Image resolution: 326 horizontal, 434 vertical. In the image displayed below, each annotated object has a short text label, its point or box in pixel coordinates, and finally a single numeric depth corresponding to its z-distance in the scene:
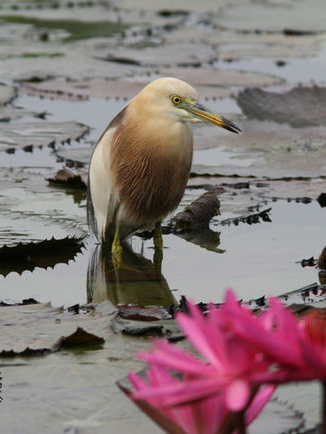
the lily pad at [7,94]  13.02
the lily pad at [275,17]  20.14
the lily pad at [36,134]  10.80
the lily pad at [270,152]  9.76
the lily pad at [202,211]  8.43
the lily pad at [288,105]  11.99
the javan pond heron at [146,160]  7.91
